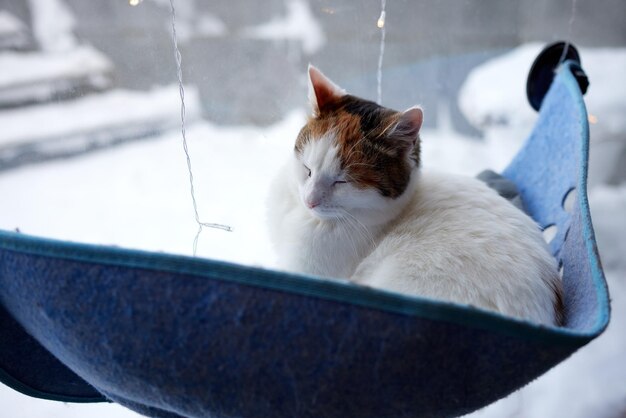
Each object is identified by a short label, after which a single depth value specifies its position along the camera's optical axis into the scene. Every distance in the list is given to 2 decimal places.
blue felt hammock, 0.55
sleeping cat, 0.80
